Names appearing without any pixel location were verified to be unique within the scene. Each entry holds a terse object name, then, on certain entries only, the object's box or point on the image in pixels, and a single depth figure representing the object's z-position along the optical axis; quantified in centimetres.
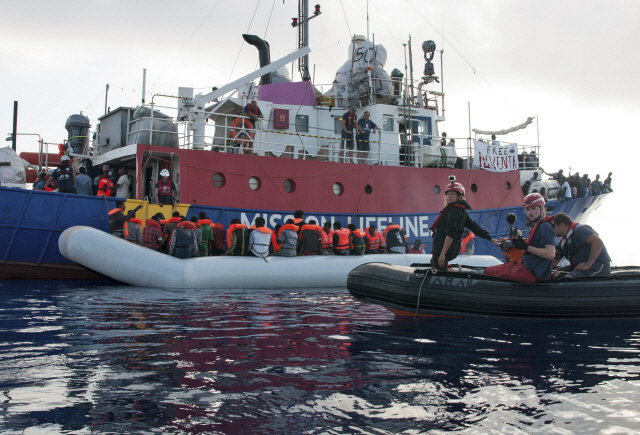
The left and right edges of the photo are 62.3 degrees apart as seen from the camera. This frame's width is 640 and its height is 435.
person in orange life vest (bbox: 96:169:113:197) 1298
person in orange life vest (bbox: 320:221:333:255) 1307
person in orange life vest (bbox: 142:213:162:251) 1148
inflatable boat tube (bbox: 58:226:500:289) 1044
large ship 1188
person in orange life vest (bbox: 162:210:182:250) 1183
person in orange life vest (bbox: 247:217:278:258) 1171
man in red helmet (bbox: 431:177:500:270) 692
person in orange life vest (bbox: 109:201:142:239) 1173
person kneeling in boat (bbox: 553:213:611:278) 704
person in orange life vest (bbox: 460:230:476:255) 1486
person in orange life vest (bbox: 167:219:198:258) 1110
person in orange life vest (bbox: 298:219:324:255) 1259
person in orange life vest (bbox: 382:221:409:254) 1406
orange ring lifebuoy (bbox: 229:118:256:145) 1416
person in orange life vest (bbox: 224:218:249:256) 1186
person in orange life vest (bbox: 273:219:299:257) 1212
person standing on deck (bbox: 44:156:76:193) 1234
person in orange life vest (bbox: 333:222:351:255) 1270
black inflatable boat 668
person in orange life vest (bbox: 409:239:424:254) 1525
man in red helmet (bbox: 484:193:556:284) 646
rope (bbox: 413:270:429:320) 695
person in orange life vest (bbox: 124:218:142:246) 1167
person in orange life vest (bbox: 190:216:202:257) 1184
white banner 1738
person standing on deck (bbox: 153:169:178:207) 1264
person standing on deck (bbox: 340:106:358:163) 1570
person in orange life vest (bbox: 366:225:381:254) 1366
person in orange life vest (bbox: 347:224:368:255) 1300
